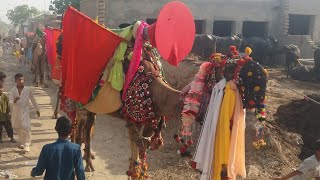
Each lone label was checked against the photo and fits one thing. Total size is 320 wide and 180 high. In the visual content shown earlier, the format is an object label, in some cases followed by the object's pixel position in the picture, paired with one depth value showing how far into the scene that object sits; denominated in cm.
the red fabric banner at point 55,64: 608
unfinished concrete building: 1581
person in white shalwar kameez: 604
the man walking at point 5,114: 649
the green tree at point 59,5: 2767
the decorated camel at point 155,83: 310
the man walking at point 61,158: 310
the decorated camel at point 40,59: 1209
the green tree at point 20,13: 6353
